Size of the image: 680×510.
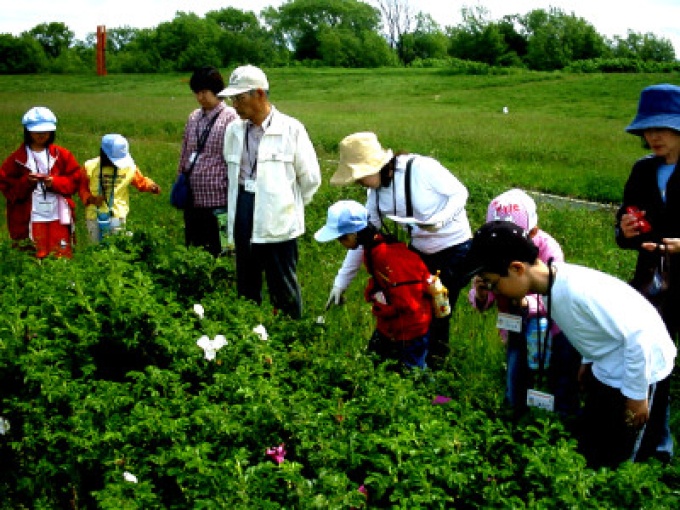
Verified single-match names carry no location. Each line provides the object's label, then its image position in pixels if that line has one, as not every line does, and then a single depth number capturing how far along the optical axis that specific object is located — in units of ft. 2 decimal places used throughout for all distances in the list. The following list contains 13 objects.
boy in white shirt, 10.27
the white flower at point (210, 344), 13.78
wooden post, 207.23
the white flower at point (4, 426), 12.72
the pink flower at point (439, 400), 12.78
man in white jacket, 17.58
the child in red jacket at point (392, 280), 14.17
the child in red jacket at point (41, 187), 21.94
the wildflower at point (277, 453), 11.00
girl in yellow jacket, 22.26
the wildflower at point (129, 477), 10.46
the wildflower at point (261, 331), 14.59
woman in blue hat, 12.47
